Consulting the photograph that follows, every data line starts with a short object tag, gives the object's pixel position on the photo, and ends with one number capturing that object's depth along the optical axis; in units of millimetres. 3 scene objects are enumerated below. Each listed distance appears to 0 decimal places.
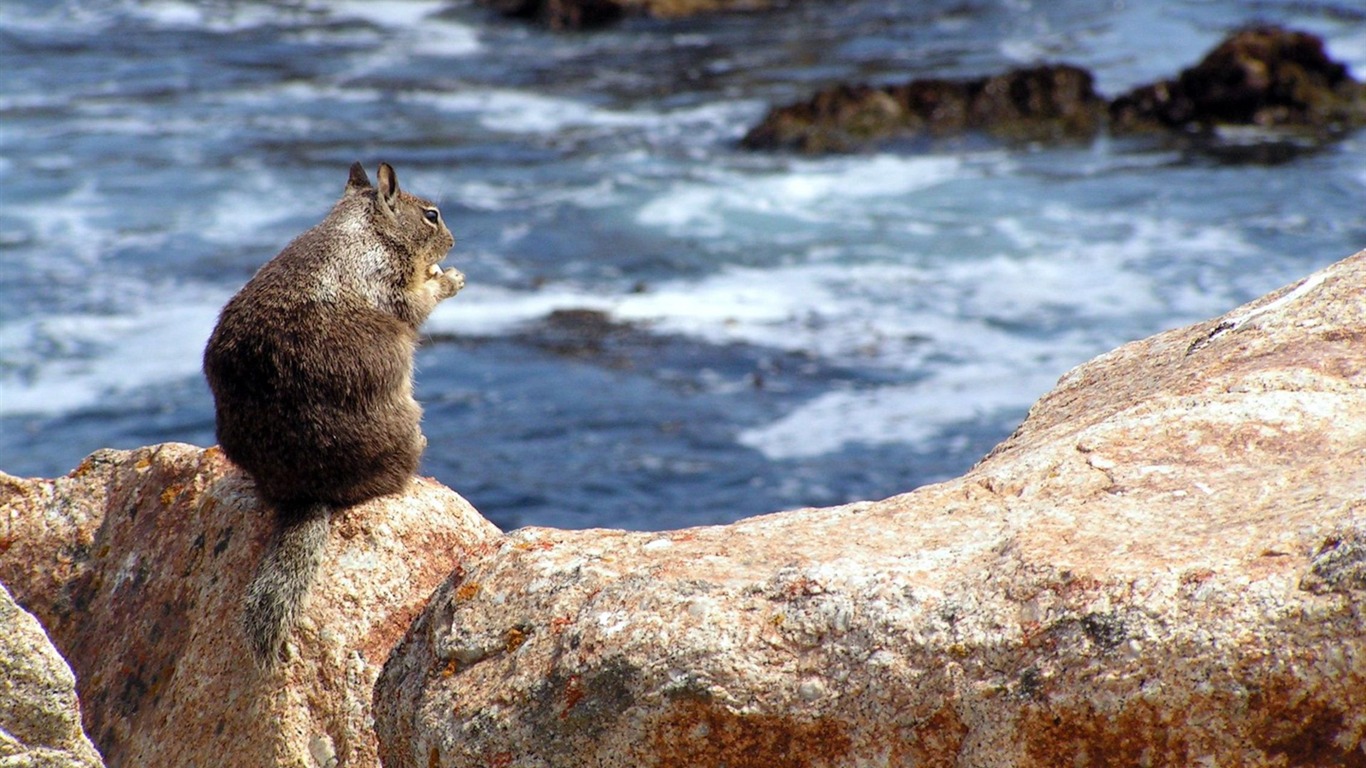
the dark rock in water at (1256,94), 38312
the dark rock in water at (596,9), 53469
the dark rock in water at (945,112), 38500
